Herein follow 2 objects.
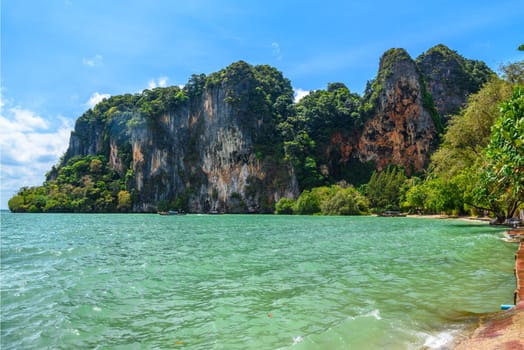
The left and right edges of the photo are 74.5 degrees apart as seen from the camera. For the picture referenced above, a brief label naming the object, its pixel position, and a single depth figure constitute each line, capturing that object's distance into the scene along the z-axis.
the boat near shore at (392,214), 66.00
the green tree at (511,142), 9.75
